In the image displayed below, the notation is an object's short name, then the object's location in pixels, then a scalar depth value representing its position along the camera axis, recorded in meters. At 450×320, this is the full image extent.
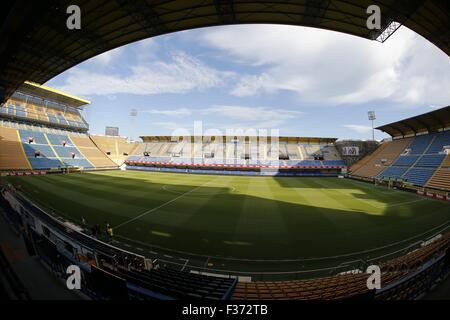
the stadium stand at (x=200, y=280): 5.91
